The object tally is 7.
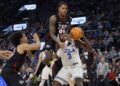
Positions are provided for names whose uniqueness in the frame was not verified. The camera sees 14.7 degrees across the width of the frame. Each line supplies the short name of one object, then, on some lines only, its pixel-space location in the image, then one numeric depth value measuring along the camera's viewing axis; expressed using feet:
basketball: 29.87
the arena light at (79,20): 89.94
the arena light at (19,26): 105.29
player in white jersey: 29.76
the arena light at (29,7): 110.52
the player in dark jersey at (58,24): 29.86
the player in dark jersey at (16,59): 27.02
